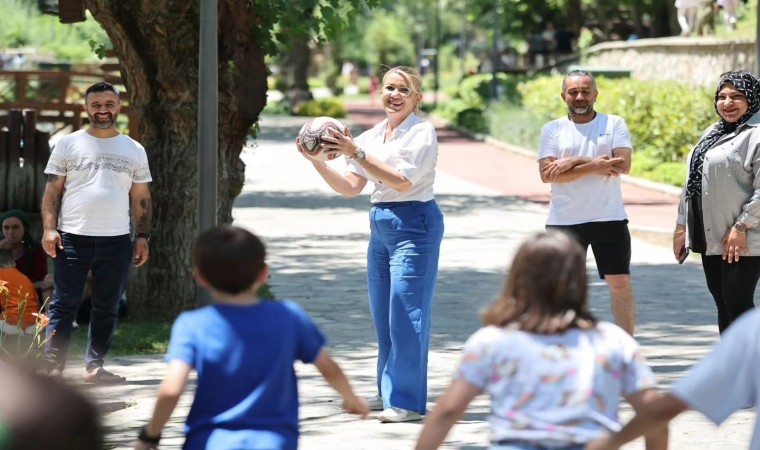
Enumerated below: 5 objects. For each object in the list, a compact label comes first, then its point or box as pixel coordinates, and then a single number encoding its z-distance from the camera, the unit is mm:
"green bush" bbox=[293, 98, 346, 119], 49688
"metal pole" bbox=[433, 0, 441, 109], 54719
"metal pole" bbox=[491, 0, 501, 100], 42125
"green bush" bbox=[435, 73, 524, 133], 40969
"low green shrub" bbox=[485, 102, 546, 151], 33031
